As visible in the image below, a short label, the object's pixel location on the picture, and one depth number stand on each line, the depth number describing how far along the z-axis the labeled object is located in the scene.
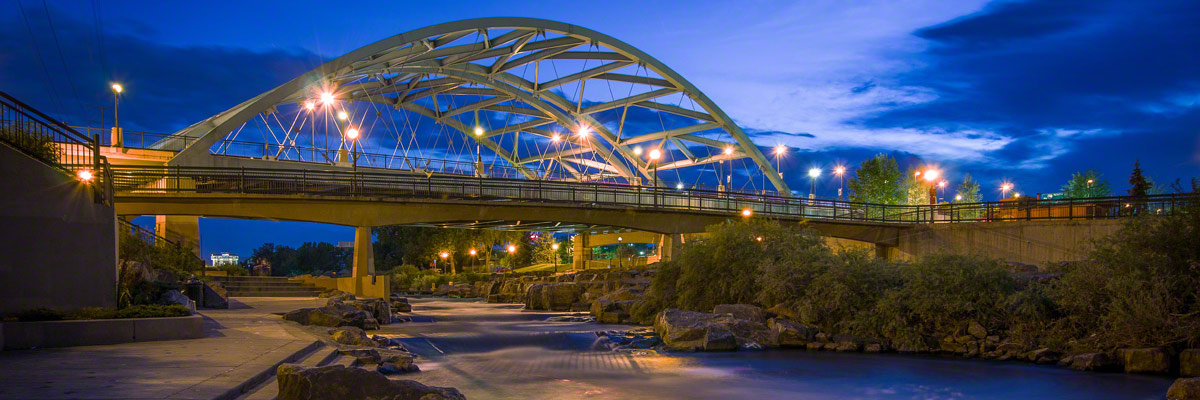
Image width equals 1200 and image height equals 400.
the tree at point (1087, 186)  75.81
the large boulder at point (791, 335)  22.00
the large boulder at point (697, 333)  20.58
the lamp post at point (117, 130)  47.31
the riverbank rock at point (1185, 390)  12.62
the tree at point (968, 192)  78.94
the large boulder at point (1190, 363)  15.75
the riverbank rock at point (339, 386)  8.56
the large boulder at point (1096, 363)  17.23
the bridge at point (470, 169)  36.53
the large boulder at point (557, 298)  40.44
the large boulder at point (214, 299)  23.69
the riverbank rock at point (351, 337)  17.06
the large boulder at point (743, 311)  23.52
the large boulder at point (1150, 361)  16.52
